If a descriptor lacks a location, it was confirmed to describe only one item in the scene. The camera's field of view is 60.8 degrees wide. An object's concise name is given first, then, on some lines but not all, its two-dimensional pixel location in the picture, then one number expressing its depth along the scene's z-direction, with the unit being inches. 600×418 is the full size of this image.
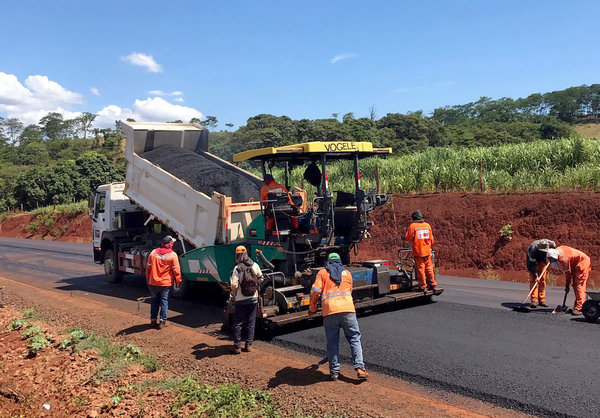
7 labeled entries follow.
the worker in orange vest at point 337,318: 232.8
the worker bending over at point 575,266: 335.9
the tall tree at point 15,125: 4468.5
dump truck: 330.6
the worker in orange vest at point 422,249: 363.9
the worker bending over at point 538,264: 358.0
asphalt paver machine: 324.5
